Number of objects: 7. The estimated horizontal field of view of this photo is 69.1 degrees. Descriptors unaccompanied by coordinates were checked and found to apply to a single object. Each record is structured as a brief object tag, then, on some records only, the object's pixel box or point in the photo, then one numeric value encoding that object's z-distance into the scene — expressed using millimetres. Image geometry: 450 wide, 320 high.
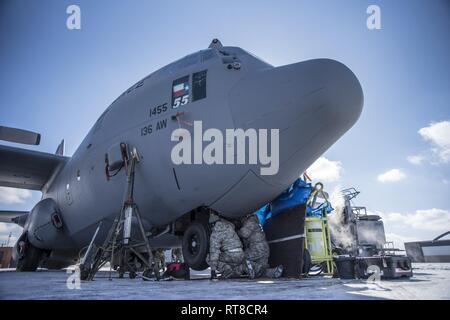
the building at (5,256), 48984
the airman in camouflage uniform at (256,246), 6491
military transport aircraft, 5291
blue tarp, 6773
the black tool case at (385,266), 5156
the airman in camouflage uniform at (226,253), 5852
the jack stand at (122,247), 5810
